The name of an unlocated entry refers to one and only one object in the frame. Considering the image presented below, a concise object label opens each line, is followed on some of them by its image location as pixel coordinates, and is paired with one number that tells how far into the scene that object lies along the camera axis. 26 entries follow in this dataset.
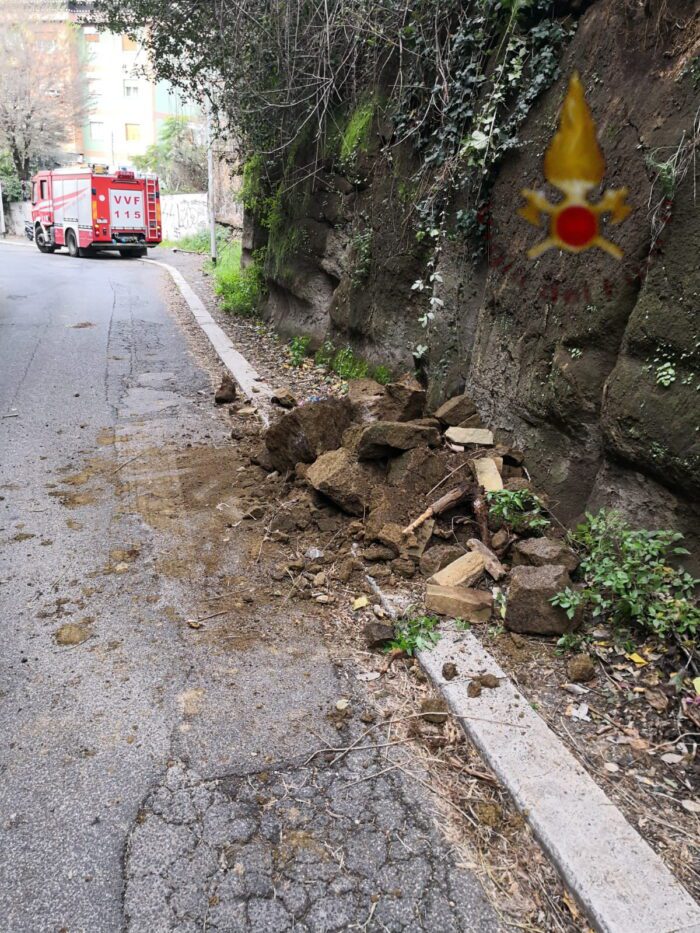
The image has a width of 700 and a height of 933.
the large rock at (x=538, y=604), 3.33
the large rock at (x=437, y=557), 3.93
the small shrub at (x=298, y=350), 9.29
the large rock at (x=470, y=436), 4.72
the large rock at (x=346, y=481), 4.41
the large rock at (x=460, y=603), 3.55
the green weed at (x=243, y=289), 12.76
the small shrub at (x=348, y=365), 7.78
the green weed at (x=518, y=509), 3.98
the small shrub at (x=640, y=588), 3.08
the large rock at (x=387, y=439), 4.51
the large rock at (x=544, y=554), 3.59
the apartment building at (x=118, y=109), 48.94
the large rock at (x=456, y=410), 5.11
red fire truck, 25.61
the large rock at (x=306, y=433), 5.02
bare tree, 41.28
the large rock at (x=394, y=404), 5.21
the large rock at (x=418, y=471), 4.41
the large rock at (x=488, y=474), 4.21
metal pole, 20.04
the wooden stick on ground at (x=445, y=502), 4.16
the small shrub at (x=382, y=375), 7.21
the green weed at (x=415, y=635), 3.37
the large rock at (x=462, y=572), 3.73
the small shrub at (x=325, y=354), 8.77
